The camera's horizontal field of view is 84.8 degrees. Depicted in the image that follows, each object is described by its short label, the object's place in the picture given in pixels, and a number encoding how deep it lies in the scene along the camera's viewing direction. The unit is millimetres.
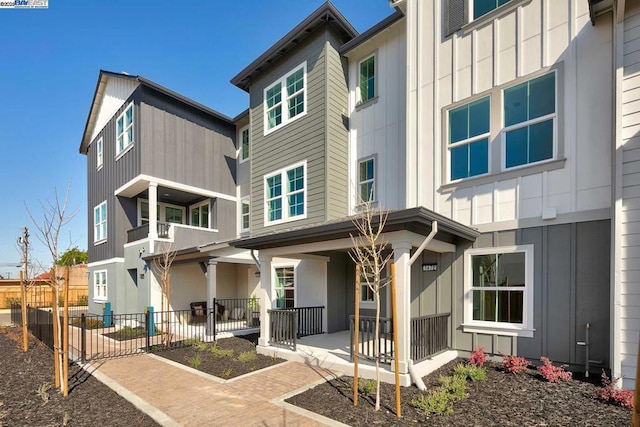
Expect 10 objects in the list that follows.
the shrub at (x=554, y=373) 5859
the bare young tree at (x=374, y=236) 5262
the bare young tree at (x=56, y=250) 6461
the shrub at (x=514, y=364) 6328
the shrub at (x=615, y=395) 4914
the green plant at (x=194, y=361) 7849
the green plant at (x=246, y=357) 8133
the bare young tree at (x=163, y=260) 12930
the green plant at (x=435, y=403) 4941
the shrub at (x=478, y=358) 6895
